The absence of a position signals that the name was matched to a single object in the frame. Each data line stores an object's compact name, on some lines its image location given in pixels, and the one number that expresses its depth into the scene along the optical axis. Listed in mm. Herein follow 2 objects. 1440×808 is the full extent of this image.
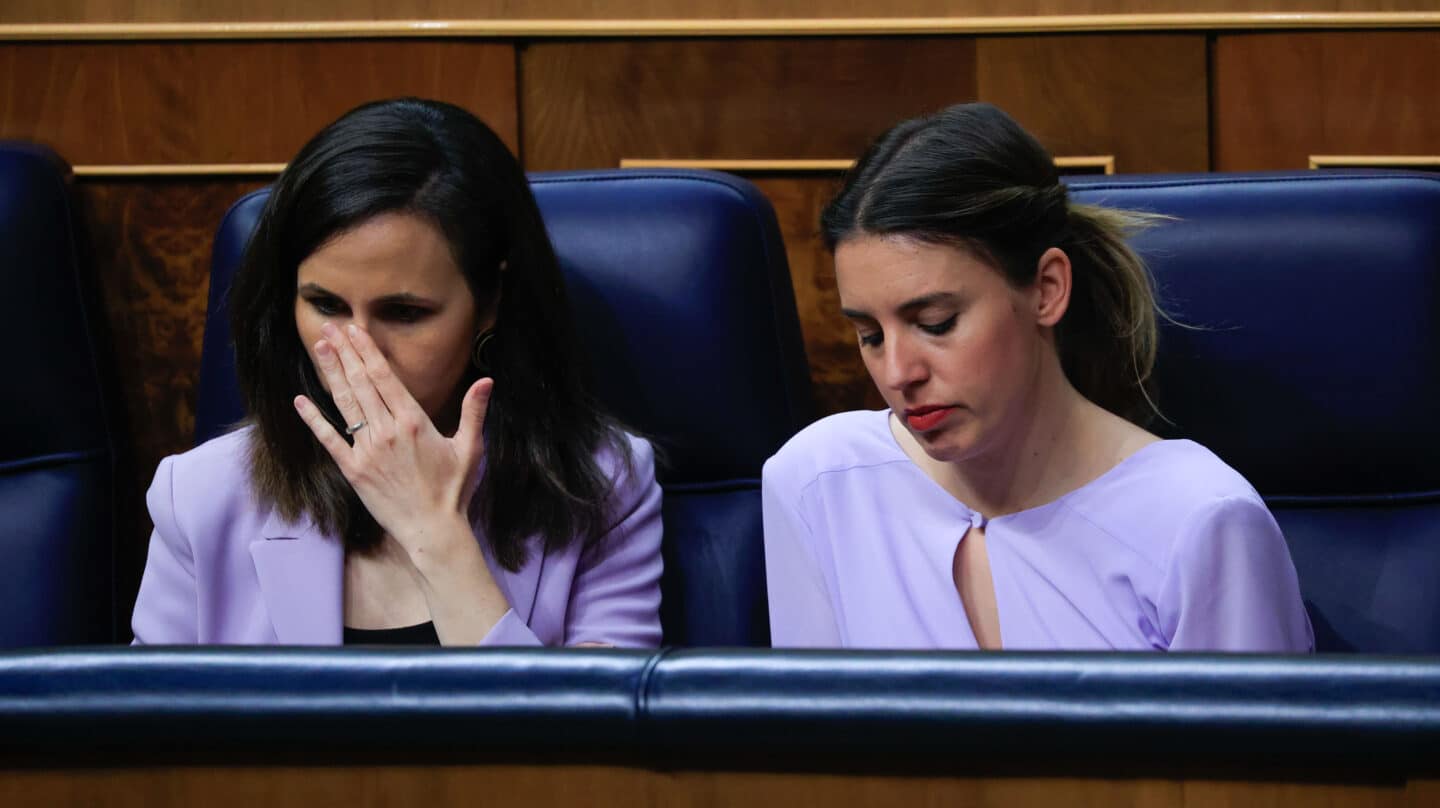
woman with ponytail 5617
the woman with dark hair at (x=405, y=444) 5698
